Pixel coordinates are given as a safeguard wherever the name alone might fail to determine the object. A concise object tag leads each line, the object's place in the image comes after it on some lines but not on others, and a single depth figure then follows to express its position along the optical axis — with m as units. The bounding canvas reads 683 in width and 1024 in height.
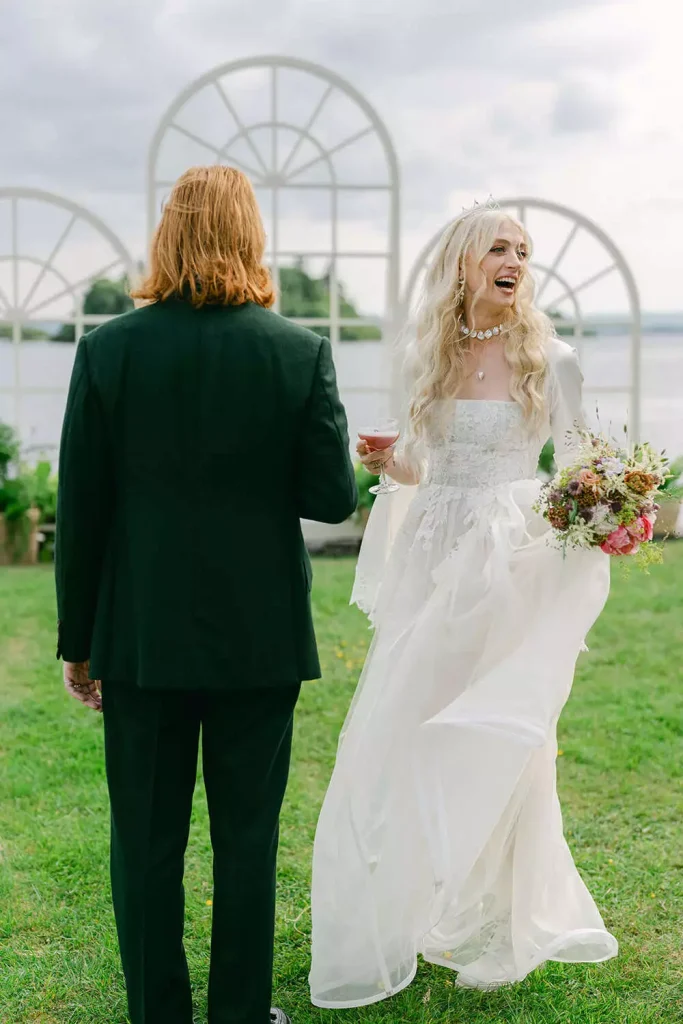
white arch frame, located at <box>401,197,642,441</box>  10.25
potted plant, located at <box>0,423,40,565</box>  9.39
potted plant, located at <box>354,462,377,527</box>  9.77
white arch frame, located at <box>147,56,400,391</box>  9.48
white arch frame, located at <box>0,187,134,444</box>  10.09
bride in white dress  2.87
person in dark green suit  2.34
